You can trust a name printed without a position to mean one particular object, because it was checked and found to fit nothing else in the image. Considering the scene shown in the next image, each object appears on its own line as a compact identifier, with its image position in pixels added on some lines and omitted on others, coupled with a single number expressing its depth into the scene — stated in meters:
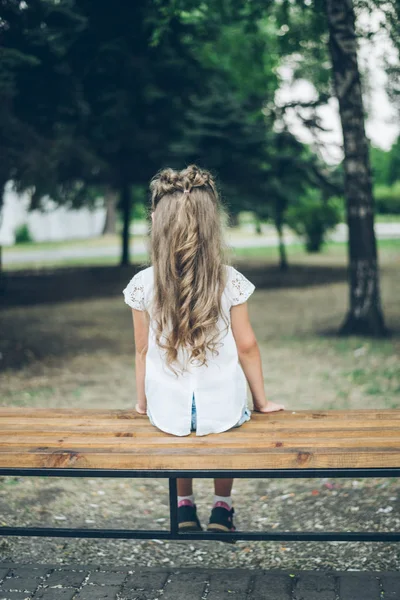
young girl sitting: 3.15
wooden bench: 2.88
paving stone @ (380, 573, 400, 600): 3.00
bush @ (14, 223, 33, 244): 41.28
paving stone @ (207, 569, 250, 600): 3.10
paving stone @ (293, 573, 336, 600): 3.04
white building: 40.50
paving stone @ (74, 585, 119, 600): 3.08
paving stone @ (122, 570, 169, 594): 3.18
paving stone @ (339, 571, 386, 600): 3.01
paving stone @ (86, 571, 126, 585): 3.22
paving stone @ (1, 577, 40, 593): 3.16
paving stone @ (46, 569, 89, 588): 3.20
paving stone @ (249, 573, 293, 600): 3.07
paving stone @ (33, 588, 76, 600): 3.08
